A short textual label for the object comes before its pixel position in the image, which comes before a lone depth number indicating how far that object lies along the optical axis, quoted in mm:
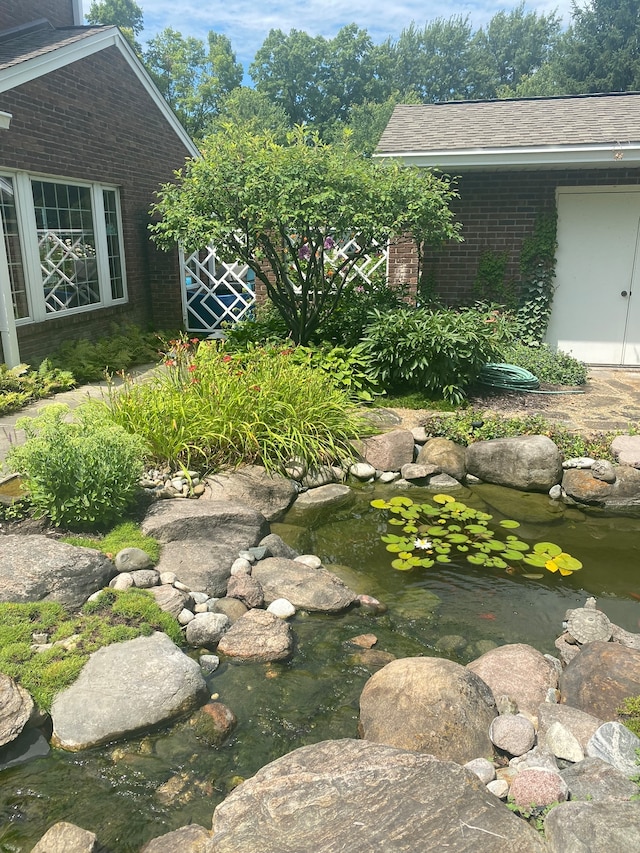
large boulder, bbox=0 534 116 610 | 3625
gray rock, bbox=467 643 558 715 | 3156
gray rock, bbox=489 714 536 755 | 2771
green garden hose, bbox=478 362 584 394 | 7863
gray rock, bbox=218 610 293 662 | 3502
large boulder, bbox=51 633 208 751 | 2898
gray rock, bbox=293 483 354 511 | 5504
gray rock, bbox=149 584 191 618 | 3734
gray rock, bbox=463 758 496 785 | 2604
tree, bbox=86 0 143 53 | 40125
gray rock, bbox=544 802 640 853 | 2078
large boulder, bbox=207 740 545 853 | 2139
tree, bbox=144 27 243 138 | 35156
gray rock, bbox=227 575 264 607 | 3971
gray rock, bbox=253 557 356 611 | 3967
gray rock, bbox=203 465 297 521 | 5203
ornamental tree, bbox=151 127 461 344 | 7086
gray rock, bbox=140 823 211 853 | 2336
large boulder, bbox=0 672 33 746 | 2795
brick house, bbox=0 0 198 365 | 8250
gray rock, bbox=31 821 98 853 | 2340
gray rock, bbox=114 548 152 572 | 4043
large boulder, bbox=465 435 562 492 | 5641
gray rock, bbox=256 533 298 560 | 4582
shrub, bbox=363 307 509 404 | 7129
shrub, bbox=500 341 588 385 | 8406
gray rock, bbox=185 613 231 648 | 3602
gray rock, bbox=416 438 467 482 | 5891
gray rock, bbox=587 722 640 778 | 2533
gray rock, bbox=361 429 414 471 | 6027
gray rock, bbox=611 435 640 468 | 5641
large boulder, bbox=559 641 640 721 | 2957
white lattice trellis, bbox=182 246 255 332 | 11070
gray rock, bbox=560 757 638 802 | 2334
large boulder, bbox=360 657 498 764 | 2805
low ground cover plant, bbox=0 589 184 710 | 3076
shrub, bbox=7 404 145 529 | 4289
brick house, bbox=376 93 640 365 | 8664
